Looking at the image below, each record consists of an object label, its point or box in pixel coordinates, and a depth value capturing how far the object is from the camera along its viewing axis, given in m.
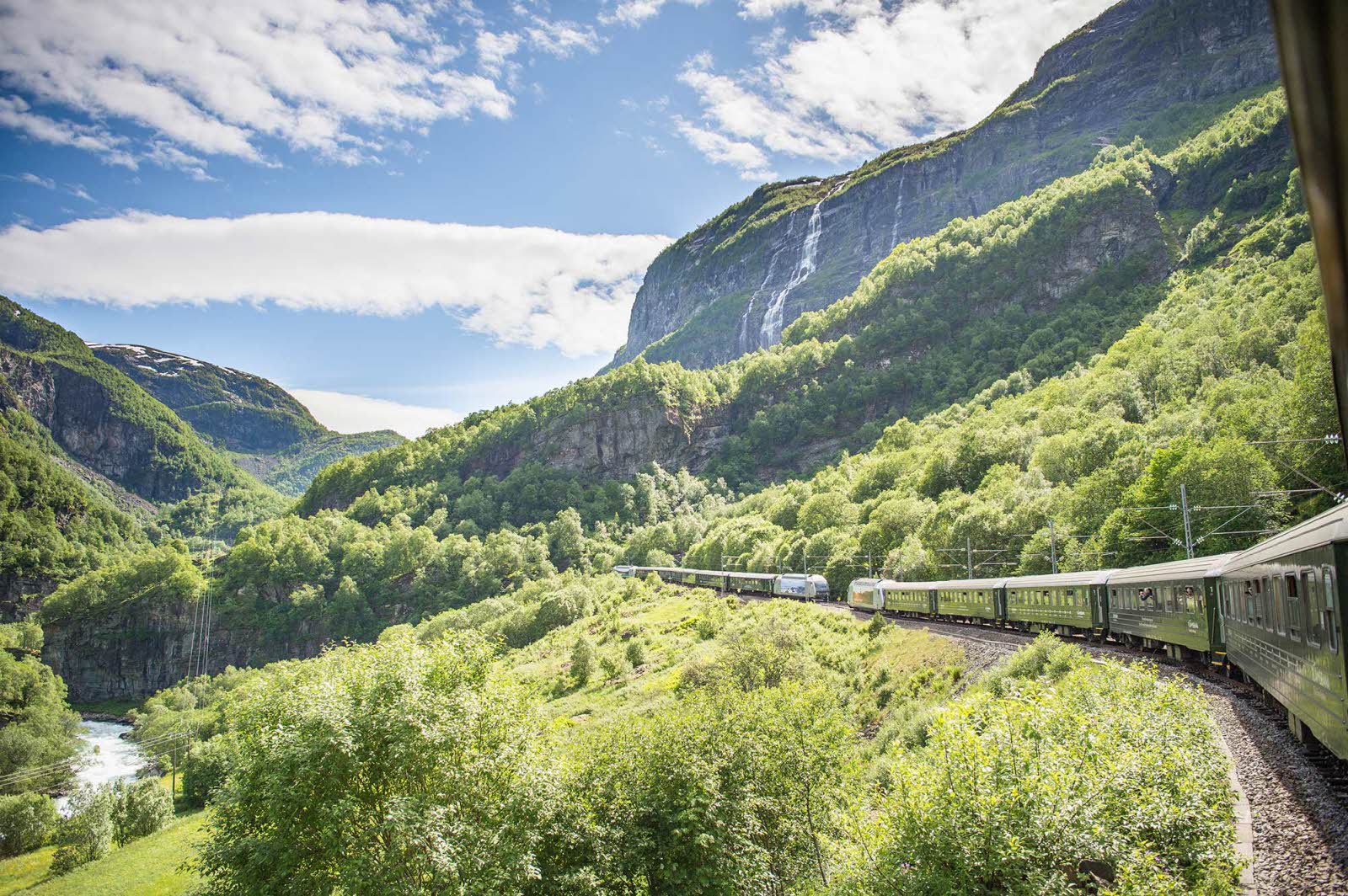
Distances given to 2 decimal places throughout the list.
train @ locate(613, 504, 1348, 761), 13.31
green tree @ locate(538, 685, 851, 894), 23.88
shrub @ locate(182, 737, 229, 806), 64.19
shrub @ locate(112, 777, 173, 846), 57.44
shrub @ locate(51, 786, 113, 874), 52.47
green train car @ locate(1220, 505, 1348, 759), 12.78
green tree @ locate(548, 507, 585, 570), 176.88
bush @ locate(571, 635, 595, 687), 63.56
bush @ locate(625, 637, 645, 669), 65.19
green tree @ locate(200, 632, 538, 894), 22.66
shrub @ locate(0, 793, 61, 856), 58.06
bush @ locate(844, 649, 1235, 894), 13.11
